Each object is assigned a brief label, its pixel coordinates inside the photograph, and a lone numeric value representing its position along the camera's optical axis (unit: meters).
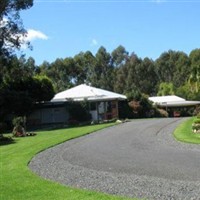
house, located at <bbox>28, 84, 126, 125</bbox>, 51.16
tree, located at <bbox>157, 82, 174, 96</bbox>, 90.31
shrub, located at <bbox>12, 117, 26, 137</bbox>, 32.09
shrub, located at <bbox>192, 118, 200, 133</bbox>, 24.93
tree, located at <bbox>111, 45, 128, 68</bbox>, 102.25
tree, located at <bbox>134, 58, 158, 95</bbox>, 95.50
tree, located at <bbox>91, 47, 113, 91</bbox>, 99.44
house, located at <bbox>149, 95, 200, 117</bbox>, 72.56
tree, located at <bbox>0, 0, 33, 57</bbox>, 40.12
